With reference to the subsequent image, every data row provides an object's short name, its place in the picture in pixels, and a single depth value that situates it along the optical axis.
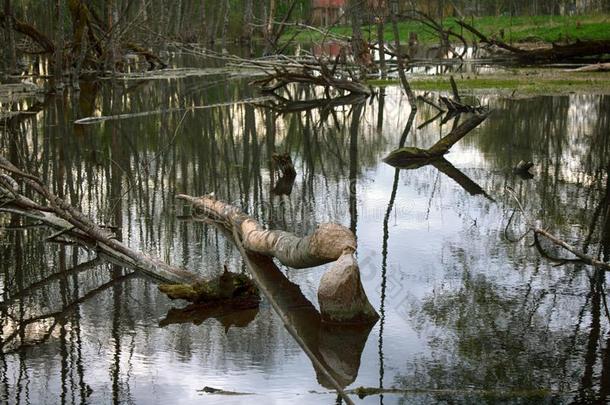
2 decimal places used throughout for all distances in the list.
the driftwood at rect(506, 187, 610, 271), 7.48
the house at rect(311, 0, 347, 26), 81.94
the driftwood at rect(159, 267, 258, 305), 7.80
